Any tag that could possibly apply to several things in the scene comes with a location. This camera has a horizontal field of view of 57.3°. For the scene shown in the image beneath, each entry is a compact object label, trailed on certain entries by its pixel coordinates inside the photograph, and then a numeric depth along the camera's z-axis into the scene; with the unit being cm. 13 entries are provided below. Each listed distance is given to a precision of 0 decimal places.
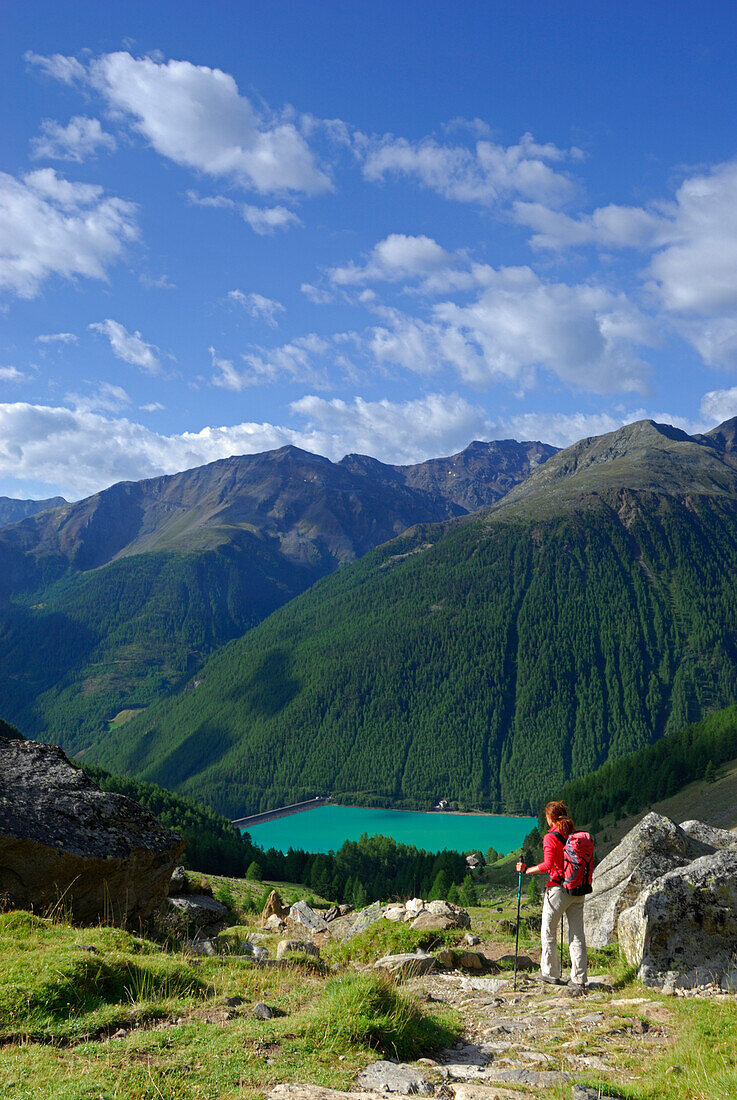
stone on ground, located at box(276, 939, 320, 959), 1602
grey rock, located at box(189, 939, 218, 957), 1545
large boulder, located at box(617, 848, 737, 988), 1288
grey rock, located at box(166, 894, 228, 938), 1983
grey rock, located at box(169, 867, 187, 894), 2244
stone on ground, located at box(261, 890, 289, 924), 2616
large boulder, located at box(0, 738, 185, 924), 1564
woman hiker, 1434
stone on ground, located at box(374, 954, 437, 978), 1413
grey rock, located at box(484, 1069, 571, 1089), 830
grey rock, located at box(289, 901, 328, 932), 2415
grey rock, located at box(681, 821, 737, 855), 2160
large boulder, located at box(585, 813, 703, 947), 1864
